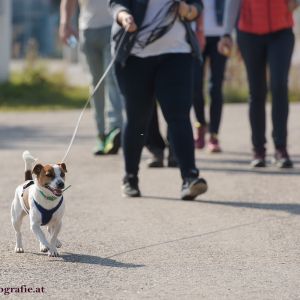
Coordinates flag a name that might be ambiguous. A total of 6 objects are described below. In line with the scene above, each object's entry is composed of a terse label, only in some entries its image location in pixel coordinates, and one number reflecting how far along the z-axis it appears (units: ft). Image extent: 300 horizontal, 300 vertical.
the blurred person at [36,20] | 278.26
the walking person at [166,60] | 50.85
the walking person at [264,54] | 60.08
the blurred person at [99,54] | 67.21
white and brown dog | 38.45
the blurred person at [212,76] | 69.82
